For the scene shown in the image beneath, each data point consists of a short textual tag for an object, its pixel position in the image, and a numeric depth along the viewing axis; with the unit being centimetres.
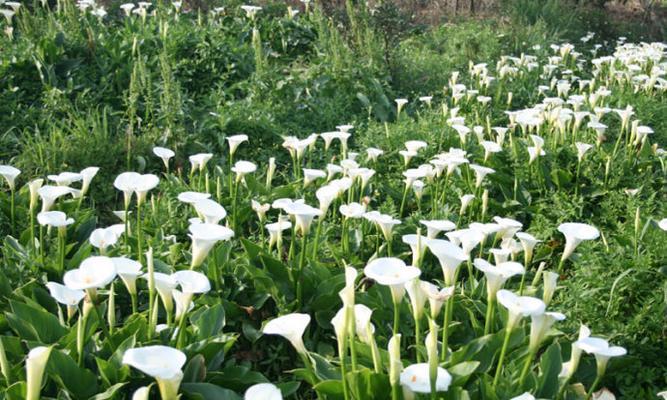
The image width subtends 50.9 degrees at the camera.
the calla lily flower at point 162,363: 165
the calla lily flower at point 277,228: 296
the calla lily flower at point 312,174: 340
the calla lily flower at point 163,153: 368
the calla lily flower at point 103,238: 269
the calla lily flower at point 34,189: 301
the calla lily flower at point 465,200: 333
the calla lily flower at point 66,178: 318
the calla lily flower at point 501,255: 246
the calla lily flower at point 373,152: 382
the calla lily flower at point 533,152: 403
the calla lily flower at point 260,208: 325
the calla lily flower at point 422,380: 186
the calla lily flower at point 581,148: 402
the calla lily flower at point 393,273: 195
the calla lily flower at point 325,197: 288
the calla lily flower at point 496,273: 213
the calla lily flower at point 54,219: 263
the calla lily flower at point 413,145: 386
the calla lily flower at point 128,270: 218
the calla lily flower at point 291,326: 198
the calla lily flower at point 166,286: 218
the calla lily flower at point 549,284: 231
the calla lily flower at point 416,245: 238
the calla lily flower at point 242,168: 321
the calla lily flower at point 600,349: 196
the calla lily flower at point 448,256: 213
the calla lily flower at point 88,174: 322
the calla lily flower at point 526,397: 182
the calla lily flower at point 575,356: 210
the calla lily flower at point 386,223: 273
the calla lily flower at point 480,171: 349
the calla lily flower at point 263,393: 174
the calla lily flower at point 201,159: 345
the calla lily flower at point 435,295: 204
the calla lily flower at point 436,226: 261
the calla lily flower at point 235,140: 365
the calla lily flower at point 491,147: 387
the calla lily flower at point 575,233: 250
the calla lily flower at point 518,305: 193
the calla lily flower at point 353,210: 296
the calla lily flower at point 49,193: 287
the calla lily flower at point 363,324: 202
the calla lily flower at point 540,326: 205
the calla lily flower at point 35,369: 176
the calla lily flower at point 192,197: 270
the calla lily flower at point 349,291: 184
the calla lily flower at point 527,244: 257
